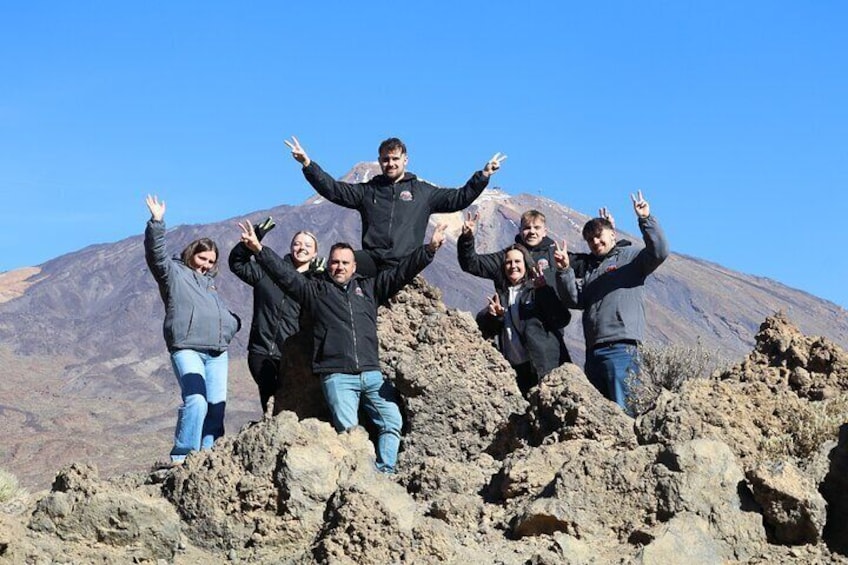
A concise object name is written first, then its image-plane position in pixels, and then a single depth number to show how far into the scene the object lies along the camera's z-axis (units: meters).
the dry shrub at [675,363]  10.55
